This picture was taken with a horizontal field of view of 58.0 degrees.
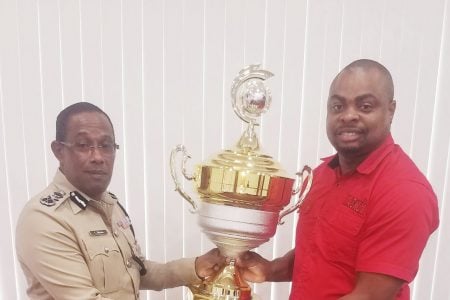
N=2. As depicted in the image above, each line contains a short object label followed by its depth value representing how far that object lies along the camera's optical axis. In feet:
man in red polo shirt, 2.91
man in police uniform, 3.41
